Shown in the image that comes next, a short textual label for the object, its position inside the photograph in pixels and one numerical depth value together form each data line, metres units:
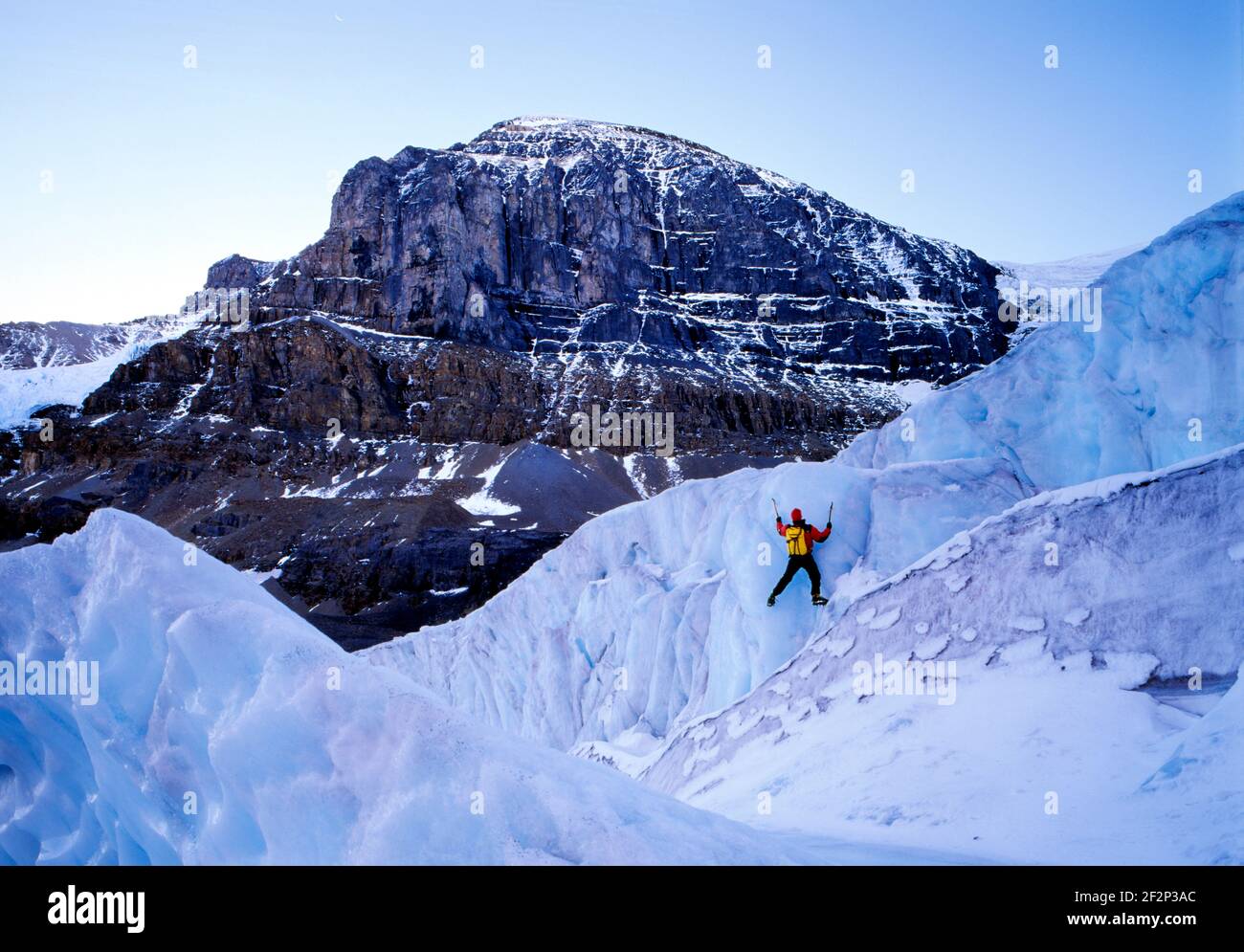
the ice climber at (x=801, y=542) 9.91
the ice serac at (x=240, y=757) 3.49
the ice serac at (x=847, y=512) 10.71
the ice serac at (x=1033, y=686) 4.29
